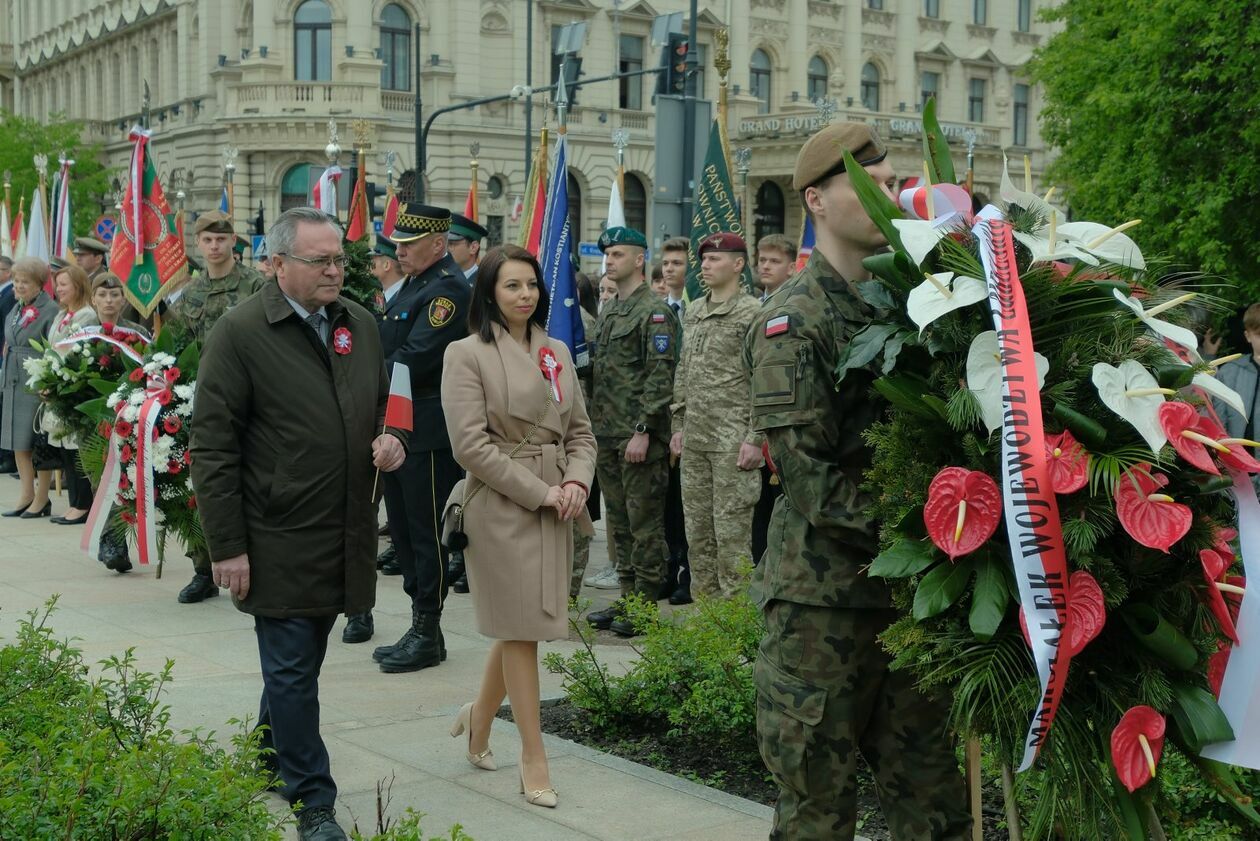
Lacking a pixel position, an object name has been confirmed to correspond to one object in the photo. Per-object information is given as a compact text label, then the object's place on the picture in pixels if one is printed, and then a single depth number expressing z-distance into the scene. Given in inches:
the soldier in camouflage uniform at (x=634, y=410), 364.8
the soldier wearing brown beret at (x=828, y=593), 149.0
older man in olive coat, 202.1
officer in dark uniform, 310.8
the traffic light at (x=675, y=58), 772.6
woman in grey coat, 536.1
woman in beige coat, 219.0
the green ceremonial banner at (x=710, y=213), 436.5
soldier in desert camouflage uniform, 344.8
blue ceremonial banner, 412.8
